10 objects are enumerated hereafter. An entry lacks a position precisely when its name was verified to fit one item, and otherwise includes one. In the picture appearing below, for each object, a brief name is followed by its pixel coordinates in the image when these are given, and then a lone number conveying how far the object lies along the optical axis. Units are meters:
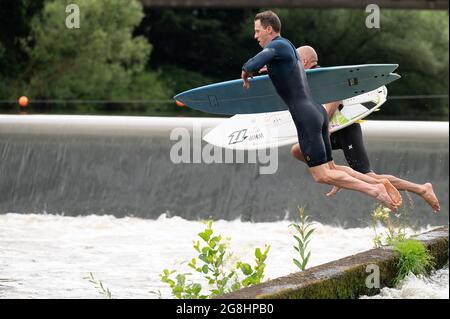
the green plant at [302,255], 12.90
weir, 27.64
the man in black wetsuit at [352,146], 11.20
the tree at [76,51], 54.22
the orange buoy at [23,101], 49.09
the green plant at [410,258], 14.95
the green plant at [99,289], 16.05
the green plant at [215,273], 12.50
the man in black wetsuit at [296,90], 9.91
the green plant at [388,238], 15.87
